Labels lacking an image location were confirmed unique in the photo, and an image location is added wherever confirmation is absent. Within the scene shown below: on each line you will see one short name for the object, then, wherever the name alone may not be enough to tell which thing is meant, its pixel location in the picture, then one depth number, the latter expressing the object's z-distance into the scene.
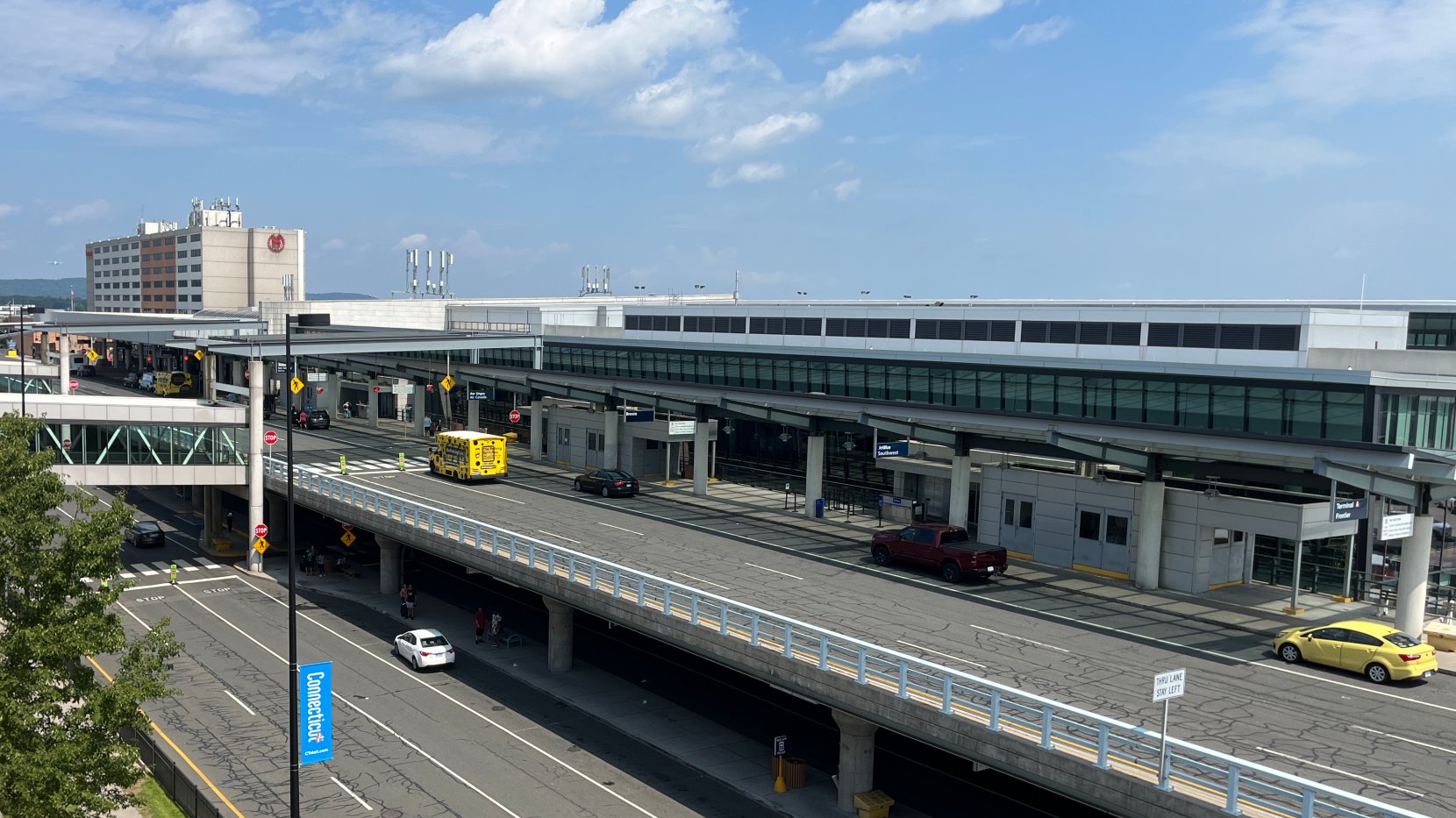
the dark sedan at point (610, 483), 52.25
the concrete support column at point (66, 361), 73.30
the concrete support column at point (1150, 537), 35.25
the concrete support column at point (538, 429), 66.75
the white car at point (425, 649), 35.28
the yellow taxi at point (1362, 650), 25.92
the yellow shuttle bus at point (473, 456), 55.22
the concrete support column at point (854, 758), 24.62
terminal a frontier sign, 31.07
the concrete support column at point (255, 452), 49.38
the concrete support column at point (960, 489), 41.88
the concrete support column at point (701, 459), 53.84
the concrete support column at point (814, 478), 48.31
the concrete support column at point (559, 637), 35.31
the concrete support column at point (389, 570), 45.75
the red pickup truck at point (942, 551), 35.19
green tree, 18.77
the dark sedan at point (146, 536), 53.81
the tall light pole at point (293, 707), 20.36
